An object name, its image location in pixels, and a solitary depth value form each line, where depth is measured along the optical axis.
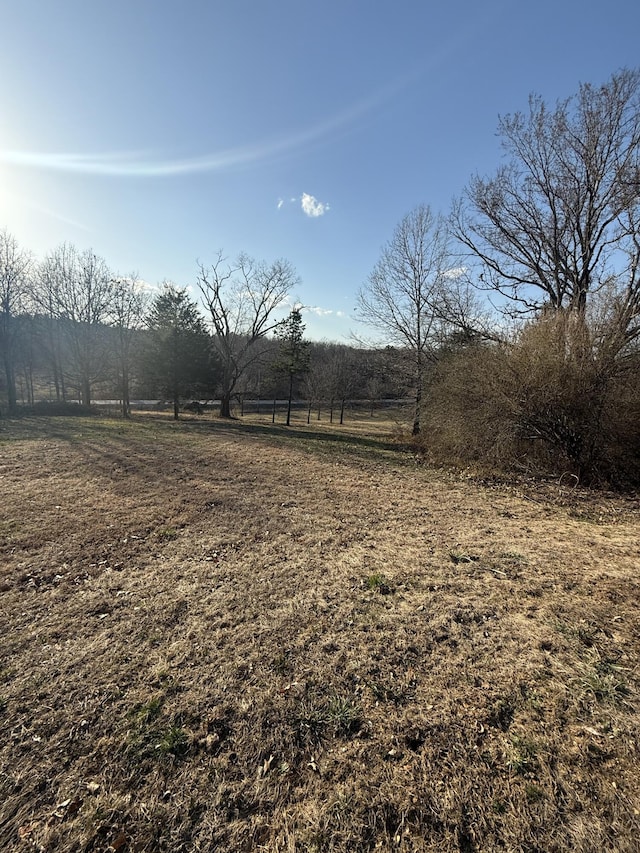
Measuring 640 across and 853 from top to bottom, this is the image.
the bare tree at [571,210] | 10.58
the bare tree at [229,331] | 22.87
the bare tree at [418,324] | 16.59
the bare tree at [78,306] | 22.52
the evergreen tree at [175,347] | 22.34
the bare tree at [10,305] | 21.02
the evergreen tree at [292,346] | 23.52
